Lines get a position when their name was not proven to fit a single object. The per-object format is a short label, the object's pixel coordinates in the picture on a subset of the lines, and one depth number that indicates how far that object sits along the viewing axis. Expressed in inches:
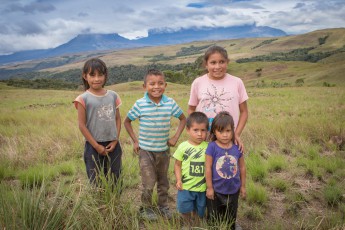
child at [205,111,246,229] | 116.5
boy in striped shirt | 139.3
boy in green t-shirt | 120.9
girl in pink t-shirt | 132.0
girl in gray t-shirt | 136.5
